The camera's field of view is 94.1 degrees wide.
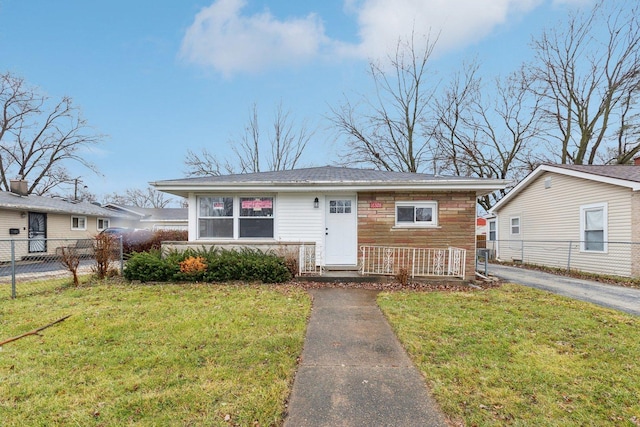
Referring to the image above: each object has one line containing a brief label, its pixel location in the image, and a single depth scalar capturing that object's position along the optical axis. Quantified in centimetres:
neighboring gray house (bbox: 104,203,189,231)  2641
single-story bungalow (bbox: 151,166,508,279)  799
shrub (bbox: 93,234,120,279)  751
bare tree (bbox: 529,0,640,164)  1702
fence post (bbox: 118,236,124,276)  803
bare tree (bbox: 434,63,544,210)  2064
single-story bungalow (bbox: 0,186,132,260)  1330
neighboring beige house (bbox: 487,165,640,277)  903
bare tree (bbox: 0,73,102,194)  2241
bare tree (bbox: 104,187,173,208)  4450
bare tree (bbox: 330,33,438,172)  2044
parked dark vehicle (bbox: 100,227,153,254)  1199
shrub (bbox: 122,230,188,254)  1209
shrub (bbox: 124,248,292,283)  727
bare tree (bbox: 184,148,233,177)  2542
